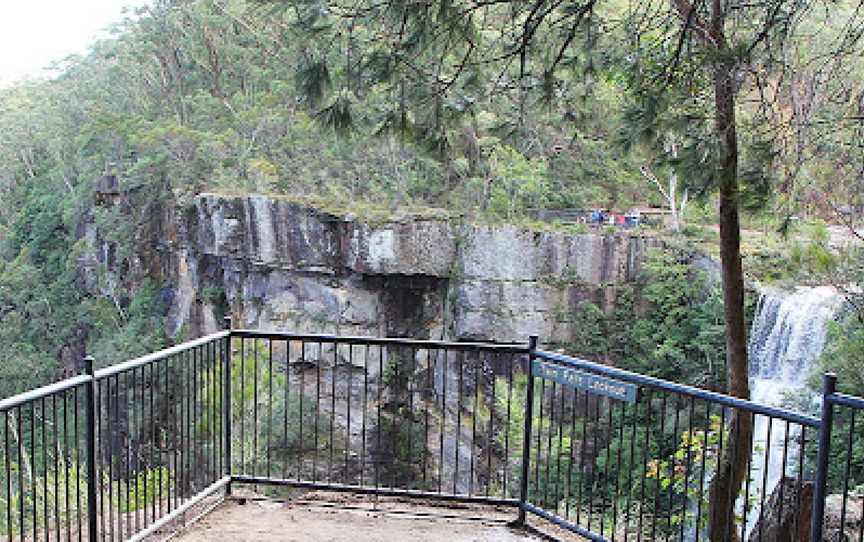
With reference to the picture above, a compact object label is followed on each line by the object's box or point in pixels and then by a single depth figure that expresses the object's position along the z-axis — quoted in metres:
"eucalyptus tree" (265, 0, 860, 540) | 4.36
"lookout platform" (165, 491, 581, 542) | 4.75
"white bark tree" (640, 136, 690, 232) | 24.08
